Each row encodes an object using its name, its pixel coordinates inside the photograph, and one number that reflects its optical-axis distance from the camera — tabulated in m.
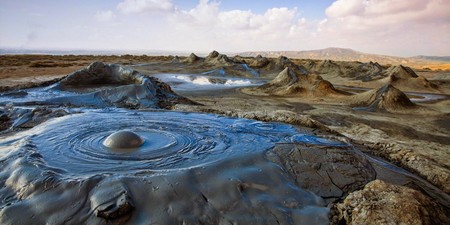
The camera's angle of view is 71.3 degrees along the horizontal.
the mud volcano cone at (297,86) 13.42
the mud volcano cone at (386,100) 10.55
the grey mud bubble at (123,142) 3.85
